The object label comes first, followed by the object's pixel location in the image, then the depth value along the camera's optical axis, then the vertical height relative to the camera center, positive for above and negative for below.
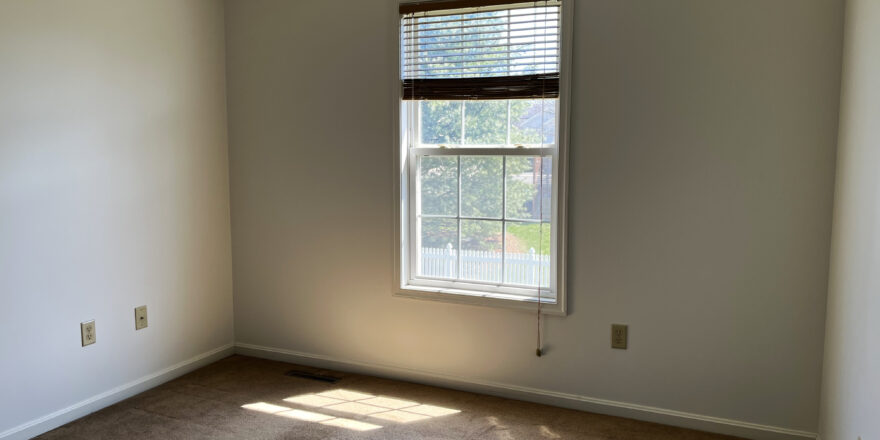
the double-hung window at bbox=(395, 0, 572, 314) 2.84 +0.12
